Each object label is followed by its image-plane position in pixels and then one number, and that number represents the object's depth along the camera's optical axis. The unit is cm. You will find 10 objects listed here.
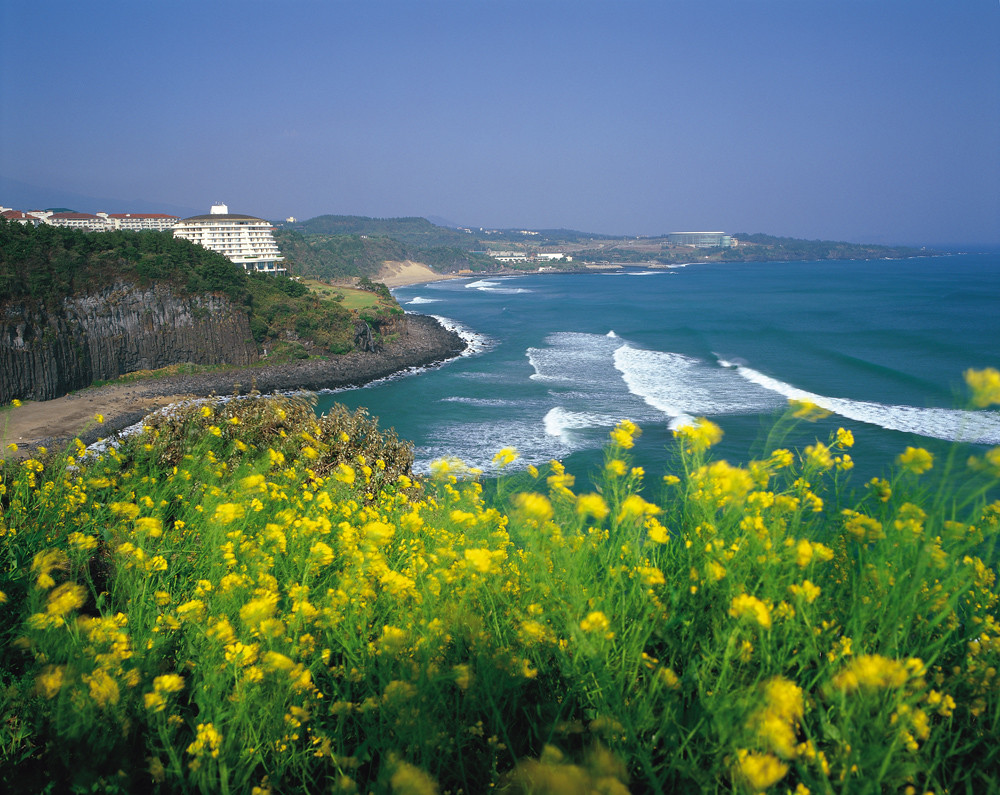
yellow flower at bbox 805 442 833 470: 351
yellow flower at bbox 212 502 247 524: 377
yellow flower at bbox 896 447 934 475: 301
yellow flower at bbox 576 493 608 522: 321
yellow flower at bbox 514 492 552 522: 338
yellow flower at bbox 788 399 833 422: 381
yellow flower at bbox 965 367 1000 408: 283
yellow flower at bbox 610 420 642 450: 389
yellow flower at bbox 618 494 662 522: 318
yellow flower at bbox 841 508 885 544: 290
